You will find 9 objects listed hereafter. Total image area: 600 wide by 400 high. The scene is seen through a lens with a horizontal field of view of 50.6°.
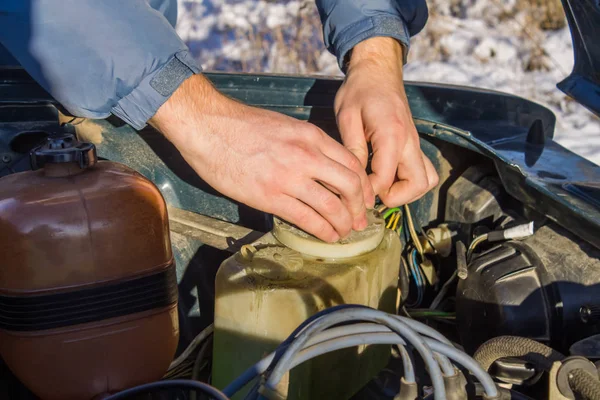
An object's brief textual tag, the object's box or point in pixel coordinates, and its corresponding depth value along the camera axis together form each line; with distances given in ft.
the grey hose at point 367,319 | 2.46
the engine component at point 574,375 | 2.82
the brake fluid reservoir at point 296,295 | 3.36
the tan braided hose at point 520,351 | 3.12
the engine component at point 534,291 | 3.61
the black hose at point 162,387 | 2.63
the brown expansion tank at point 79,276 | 3.13
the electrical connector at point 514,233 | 4.05
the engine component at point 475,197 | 4.64
